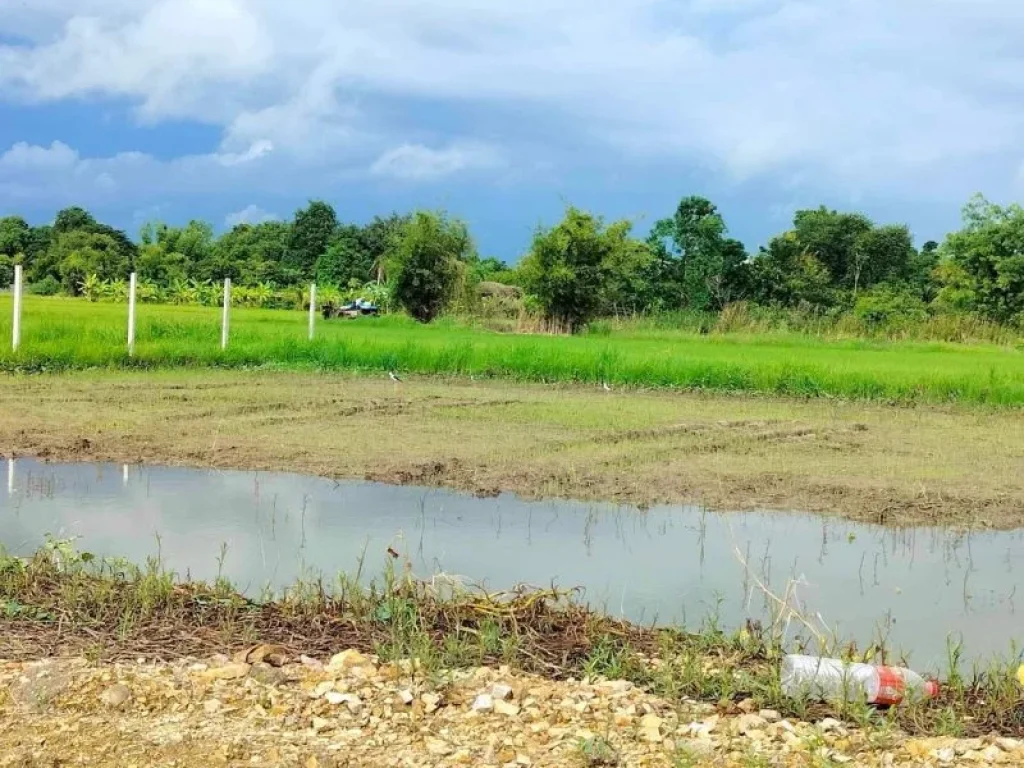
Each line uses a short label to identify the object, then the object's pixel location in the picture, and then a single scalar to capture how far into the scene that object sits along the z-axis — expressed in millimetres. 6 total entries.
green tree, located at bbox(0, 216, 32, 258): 48281
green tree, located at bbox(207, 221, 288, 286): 43594
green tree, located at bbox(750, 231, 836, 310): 33844
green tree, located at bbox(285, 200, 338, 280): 47531
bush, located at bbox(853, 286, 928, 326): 27622
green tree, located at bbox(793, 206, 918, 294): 37156
